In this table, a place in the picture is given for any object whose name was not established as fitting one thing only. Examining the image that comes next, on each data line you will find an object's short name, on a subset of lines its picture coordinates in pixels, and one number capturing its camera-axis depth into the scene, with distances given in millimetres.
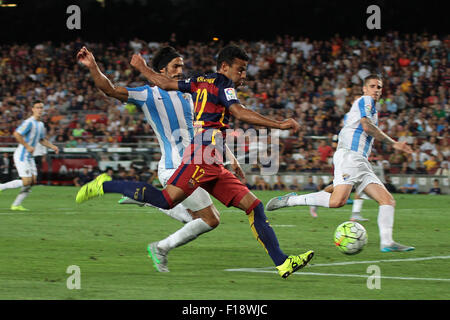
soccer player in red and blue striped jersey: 6918
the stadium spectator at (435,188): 21406
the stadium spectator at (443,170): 21297
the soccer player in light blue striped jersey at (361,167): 9188
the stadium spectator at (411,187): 21797
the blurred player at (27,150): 15578
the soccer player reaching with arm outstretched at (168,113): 8289
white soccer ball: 8555
